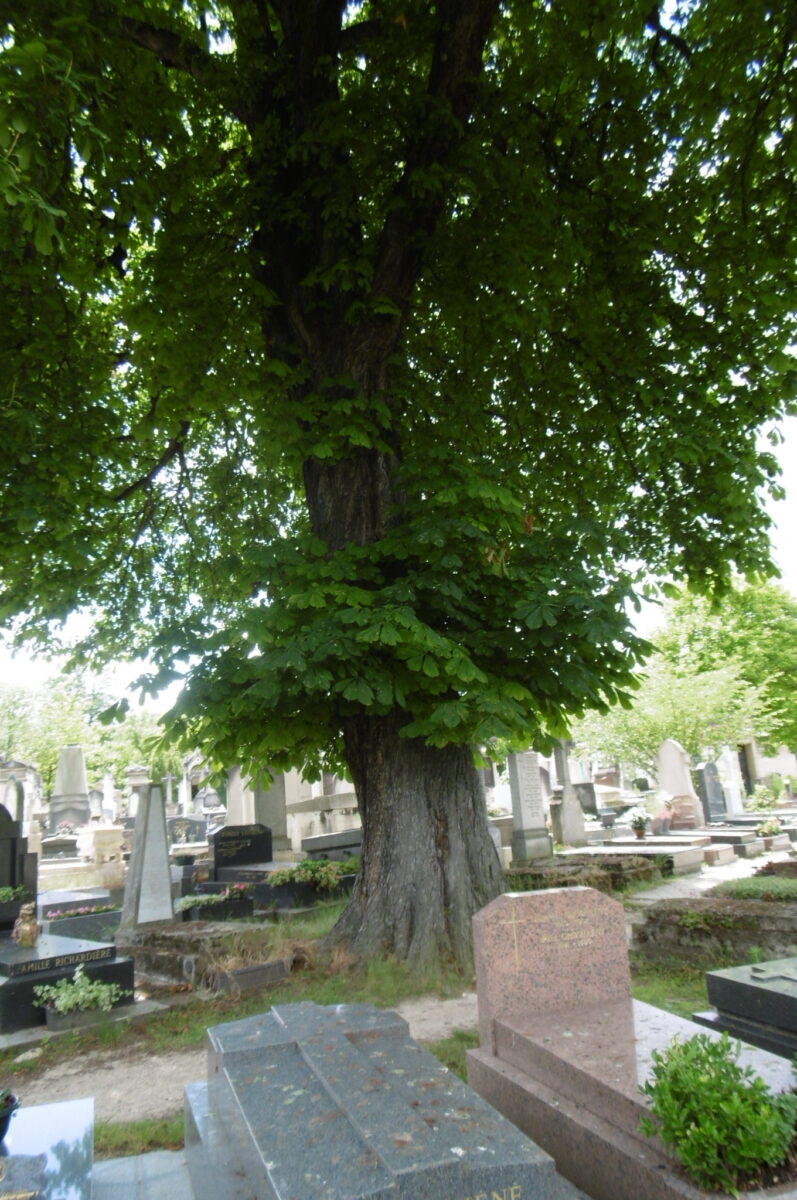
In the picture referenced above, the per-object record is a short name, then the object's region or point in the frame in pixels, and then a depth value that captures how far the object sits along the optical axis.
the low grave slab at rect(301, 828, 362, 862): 15.41
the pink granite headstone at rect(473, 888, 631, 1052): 4.82
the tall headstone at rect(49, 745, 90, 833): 27.12
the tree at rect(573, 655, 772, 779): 27.20
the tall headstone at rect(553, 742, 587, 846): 18.78
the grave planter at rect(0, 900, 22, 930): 10.86
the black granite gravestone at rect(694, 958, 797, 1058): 4.30
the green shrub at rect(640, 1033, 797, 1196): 2.91
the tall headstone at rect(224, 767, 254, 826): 18.23
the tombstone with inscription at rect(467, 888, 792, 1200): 3.46
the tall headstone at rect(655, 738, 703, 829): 22.81
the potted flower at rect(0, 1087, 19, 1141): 3.31
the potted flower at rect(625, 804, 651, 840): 18.41
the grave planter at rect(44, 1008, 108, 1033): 7.20
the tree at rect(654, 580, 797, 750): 35.53
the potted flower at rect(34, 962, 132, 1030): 7.21
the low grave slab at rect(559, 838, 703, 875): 14.72
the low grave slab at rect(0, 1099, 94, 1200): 3.13
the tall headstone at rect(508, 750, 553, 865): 16.00
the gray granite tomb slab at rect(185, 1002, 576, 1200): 2.53
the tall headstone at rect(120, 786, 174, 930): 11.13
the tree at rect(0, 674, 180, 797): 49.72
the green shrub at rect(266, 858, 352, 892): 12.30
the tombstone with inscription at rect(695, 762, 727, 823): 26.03
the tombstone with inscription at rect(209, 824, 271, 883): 15.00
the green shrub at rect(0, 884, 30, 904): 11.17
